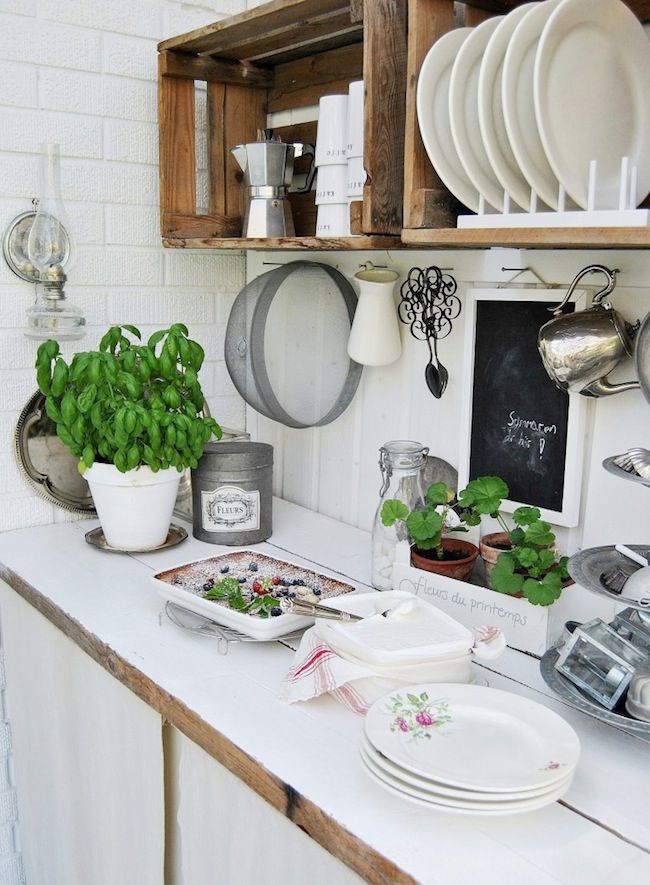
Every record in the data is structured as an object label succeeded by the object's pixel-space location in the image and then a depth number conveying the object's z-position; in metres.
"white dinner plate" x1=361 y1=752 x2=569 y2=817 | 0.85
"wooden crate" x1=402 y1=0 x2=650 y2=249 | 1.16
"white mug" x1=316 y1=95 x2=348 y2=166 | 1.44
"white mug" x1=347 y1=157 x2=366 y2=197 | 1.39
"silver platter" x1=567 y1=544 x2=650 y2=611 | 1.03
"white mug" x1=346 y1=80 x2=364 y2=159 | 1.37
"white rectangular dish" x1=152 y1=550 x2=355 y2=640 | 1.26
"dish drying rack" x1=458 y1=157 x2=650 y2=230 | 0.98
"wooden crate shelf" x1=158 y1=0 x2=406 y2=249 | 1.27
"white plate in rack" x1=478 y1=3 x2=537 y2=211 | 1.08
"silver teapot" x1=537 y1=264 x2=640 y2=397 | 1.26
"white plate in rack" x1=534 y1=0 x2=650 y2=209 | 1.05
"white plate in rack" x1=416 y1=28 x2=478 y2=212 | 1.19
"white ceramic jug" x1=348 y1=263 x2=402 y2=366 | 1.63
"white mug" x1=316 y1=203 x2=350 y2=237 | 1.46
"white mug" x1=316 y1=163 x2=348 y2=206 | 1.45
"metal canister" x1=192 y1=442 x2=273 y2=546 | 1.65
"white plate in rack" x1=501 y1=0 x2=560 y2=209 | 1.05
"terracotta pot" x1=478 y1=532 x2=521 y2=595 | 1.32
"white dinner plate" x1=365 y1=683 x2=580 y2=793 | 0.89
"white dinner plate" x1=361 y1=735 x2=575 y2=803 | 0.85
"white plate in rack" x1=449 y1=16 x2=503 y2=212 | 1.14
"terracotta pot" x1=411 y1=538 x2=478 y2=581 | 1.34
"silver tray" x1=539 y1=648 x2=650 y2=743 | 0.99
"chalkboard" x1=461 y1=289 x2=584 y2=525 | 1.40
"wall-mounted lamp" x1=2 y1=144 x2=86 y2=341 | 1.66
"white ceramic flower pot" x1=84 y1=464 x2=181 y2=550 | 1.57
